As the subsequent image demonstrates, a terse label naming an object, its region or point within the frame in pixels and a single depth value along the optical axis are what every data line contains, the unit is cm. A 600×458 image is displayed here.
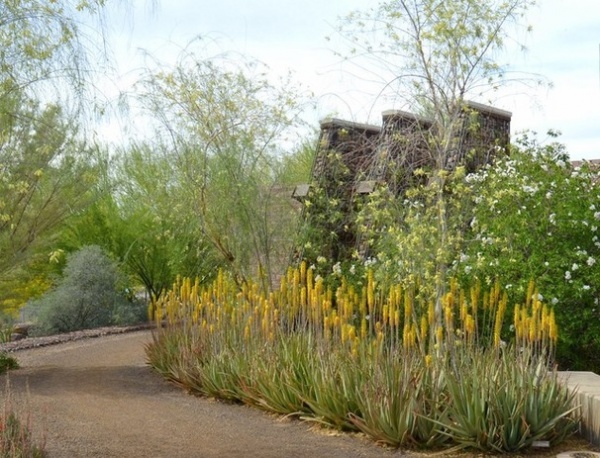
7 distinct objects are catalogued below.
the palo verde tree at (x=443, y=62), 1104
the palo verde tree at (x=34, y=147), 1022
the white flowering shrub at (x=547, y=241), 1127
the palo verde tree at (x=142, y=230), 1888
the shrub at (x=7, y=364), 1277
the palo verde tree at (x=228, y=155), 1425
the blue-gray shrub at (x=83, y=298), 1828
